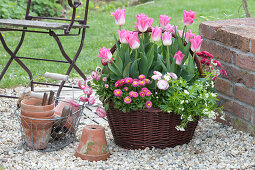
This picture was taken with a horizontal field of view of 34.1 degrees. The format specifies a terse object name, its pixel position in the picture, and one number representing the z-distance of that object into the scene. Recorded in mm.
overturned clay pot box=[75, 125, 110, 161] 2576
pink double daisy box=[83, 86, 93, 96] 2689
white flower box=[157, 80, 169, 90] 2438
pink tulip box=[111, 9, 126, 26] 2611
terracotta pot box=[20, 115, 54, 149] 2619
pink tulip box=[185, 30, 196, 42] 2717
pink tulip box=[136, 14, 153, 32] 2576
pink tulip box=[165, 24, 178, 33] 2756
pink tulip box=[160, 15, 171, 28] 2754
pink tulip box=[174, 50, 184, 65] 2533
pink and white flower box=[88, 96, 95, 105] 2684
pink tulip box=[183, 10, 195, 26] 2598
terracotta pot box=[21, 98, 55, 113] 2594
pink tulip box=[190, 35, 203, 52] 2586
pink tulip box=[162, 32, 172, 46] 2525
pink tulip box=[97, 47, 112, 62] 2547
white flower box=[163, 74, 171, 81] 2477
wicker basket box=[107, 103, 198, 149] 2570
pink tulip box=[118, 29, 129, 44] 2529
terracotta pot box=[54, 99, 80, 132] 2863
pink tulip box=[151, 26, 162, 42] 2521
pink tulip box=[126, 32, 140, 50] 2486
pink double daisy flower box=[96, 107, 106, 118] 2771
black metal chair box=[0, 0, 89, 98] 3236
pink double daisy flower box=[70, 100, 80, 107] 2846
